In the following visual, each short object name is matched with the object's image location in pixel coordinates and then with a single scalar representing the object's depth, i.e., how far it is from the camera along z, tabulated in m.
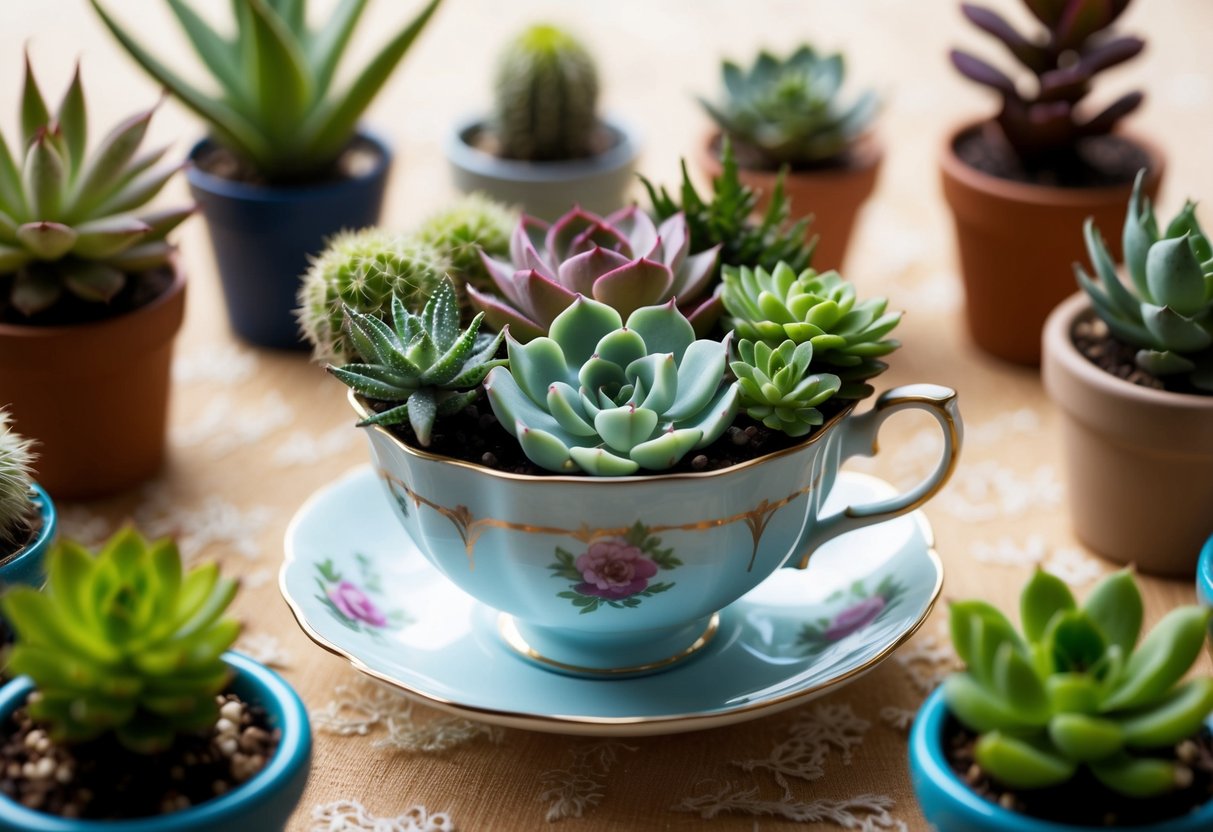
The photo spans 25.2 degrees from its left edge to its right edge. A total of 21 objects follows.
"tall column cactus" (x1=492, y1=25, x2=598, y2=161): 0.90
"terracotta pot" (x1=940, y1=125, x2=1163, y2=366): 0.84
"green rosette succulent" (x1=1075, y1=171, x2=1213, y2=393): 0.73
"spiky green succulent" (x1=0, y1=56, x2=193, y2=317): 0.76
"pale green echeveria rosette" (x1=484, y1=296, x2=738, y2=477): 0.67
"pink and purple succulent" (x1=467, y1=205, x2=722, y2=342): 0.70
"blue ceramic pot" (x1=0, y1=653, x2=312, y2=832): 0.60
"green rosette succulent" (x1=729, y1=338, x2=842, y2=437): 0.68
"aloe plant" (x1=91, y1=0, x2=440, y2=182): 0.85
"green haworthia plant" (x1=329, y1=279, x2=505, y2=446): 0.68
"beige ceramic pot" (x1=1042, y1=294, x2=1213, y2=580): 0.75
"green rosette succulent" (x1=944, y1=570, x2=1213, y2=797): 0.59
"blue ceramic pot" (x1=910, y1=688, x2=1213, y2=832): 0.60
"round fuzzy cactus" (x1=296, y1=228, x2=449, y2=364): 0.72
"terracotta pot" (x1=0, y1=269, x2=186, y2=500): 0.77
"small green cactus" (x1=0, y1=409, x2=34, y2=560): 0.70
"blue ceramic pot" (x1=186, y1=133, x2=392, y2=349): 0.85
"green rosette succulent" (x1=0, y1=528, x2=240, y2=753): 0.59
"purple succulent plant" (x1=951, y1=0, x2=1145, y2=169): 0.85
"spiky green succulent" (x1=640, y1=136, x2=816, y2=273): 0.75
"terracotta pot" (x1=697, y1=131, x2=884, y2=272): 0.87
